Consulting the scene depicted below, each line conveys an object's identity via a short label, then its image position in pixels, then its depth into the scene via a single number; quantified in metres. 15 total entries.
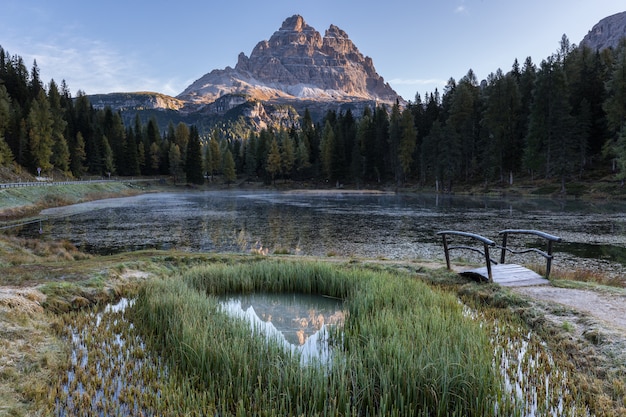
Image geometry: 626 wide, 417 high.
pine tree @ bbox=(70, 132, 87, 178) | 91.56
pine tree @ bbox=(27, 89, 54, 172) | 73.81
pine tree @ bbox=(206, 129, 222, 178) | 118.69
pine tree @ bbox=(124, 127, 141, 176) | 110.00
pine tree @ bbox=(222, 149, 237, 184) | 112.81
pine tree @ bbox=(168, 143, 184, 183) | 110.75
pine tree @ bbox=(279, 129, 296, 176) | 108.62
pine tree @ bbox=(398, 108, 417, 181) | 87.88
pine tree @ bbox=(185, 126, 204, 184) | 108.31
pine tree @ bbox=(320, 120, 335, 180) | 104.25
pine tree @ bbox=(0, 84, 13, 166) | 64.78
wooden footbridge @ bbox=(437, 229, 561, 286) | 11.64
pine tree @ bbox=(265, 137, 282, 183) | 108.25
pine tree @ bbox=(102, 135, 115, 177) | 102.94
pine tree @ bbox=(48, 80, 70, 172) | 83.62
